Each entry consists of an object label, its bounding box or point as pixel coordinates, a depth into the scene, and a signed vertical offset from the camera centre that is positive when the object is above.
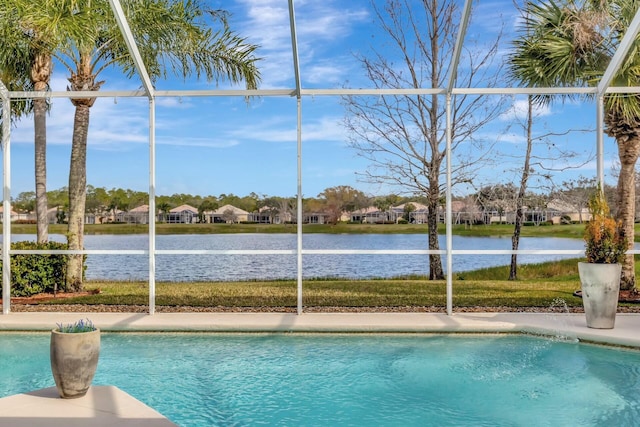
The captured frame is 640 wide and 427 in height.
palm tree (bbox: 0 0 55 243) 10.89 +2.99
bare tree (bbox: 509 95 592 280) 18.02 +1.71
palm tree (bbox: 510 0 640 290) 10.67 +2.89
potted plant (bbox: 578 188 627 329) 7.54 -0.64
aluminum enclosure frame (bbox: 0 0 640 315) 8.38 +1.29
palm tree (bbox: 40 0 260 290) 11.20 +3.20
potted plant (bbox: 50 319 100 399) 4.39 -1.02
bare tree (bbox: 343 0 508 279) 16.91 +3.24
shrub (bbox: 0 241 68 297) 10.23 -0.88
